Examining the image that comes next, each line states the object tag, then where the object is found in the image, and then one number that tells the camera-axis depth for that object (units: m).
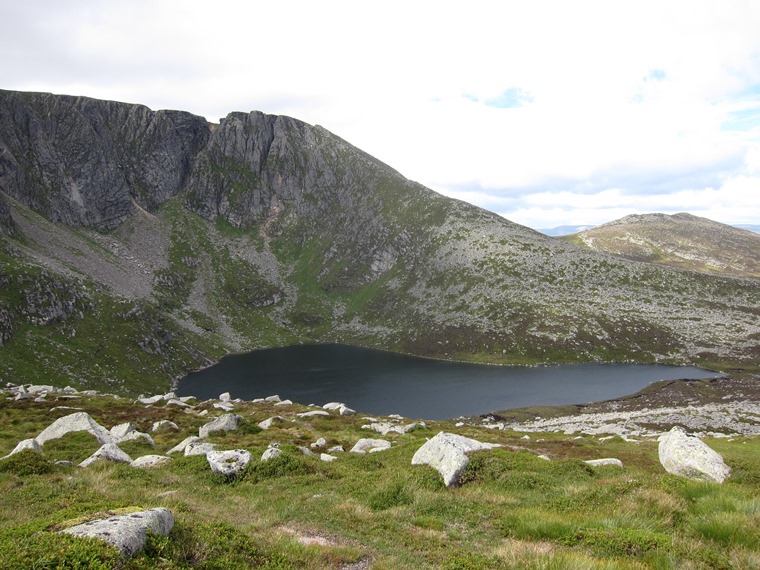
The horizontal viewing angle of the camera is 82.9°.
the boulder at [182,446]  33.66
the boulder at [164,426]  45.44
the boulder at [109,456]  26.35
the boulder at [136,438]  36.03
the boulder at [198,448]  29.12
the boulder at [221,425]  41.47
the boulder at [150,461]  26.22
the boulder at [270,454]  24.80
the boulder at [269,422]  47.67
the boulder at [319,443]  36.59
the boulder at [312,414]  55.03
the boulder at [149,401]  63.83
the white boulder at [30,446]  29.12
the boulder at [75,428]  35.88
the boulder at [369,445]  35.06
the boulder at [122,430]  39.08
